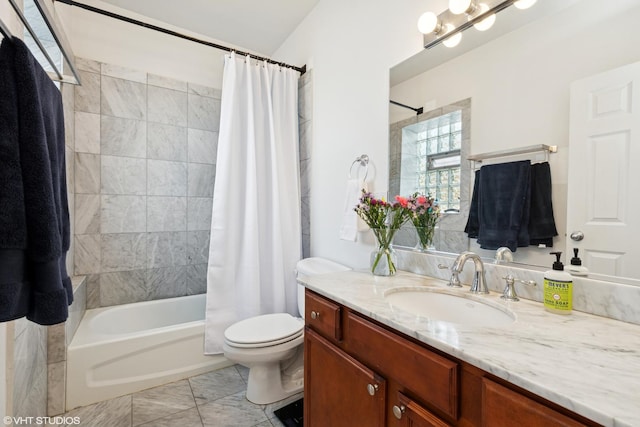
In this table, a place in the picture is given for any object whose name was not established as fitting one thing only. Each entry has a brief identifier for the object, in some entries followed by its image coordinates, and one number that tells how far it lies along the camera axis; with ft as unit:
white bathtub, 5.51
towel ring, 5.65
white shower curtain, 6.60
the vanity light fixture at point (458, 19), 3.70
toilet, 5.17
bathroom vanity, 1.67
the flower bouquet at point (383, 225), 4.45
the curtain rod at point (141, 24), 5.77
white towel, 5.44
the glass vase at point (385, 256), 4.44
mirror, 2.89
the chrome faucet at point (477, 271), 3.51
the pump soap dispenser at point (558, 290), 2.76
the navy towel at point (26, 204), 2.13
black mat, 5.02
